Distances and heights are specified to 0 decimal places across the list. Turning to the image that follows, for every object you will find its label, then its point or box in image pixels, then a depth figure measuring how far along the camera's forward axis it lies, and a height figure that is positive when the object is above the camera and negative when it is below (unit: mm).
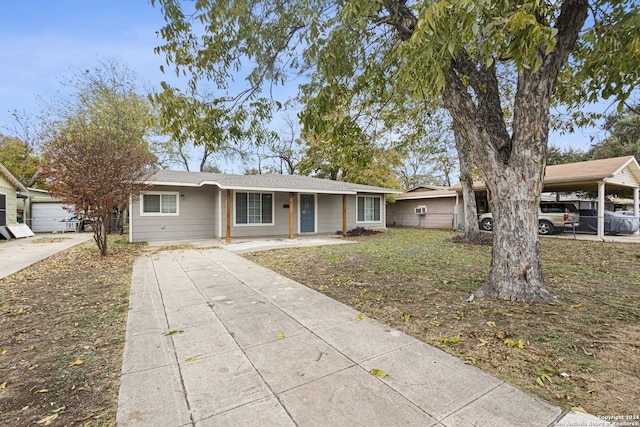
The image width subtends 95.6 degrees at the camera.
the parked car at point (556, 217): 12617 -121
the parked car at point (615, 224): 11789 -402
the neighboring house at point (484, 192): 11195 +1246
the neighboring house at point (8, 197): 11946 +690
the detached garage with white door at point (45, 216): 15422 -144
